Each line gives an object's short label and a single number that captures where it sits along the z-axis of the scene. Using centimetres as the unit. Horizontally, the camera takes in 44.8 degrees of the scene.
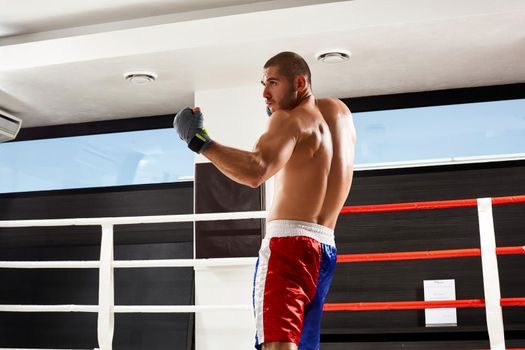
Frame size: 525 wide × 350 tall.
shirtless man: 170
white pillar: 396
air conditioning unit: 448
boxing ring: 279
